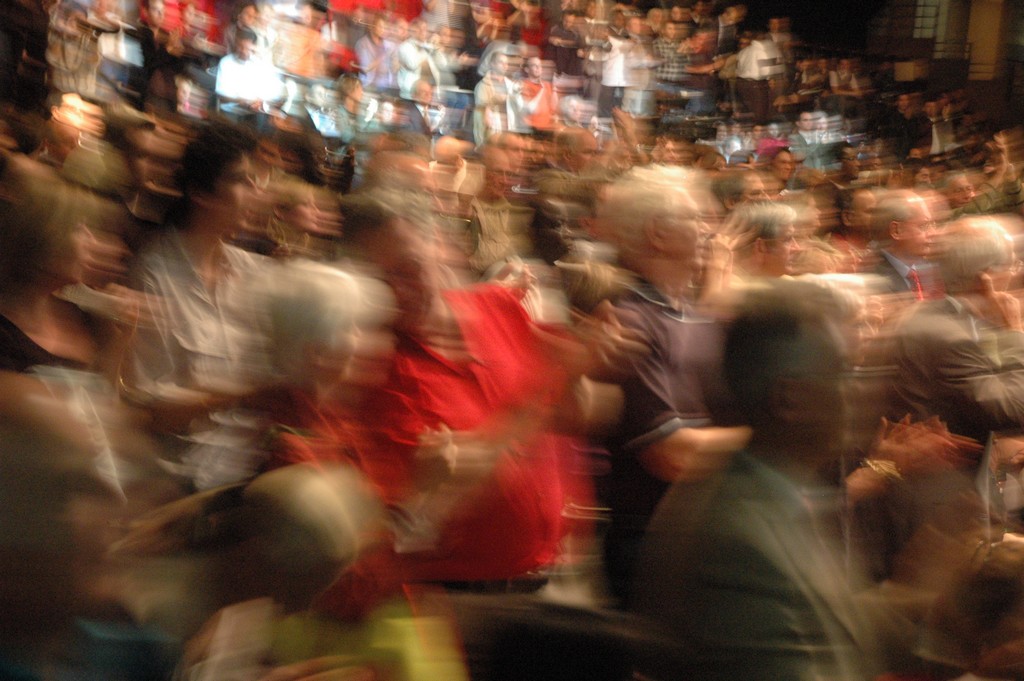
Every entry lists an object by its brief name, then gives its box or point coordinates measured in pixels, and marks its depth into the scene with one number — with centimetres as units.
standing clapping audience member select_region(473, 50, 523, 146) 1012
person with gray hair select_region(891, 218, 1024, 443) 291
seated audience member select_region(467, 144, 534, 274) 492
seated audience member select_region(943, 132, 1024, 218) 707
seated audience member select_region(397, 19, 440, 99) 1000
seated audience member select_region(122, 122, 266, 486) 234
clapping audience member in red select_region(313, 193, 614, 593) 206
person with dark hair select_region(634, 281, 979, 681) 152
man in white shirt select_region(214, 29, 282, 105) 812
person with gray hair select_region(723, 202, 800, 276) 366
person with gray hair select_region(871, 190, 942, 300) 419
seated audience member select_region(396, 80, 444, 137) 915
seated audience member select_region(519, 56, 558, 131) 1039
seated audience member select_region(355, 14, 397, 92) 1001
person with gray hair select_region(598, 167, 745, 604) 230
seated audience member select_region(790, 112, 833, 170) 1055
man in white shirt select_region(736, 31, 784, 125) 1214
